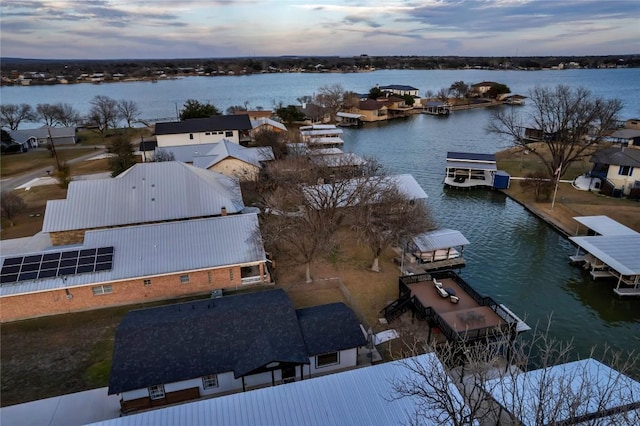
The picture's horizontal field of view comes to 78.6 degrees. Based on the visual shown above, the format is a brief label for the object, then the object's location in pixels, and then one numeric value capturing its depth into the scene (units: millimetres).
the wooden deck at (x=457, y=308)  17422
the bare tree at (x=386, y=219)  23297
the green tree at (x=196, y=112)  65994
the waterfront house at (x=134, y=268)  19844
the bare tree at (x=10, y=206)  31859
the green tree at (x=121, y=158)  40812
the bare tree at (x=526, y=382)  8359
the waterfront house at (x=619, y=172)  36125
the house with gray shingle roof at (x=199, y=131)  52312
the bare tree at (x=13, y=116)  70938
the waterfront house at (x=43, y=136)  59375
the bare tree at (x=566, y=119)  37094
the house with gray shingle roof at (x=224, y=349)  14531
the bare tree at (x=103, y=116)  69750
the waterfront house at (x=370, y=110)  83312
